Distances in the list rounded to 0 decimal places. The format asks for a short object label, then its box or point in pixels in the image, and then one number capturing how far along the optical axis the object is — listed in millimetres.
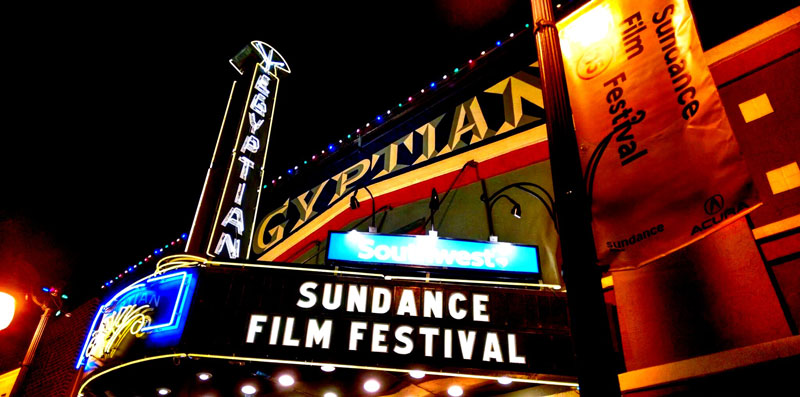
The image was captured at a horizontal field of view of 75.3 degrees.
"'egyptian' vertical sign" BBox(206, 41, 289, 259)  9469
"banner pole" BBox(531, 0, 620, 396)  3098
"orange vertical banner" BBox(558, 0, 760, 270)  4090
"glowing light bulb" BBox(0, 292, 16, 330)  10227
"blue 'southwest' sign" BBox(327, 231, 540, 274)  6953
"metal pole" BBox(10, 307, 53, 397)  10609
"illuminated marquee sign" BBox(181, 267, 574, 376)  6230
